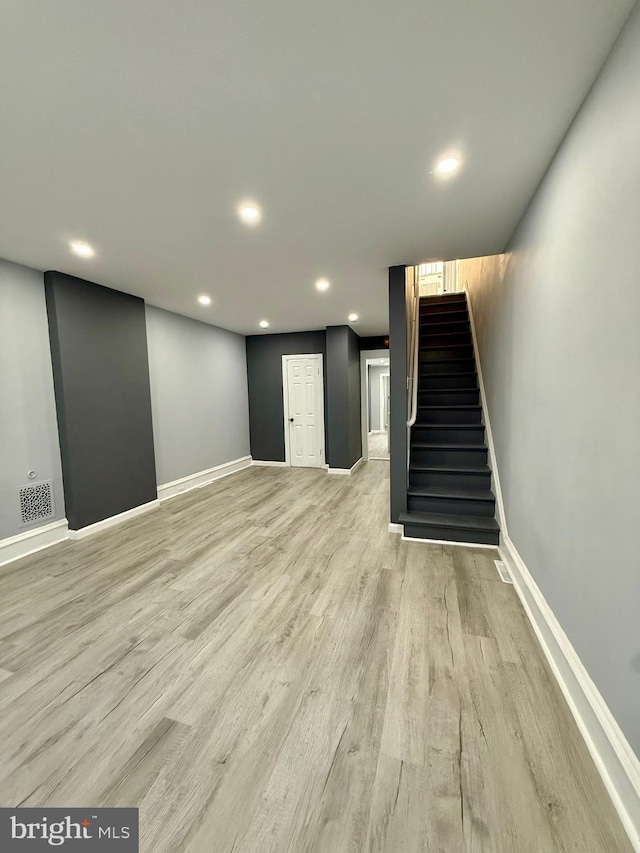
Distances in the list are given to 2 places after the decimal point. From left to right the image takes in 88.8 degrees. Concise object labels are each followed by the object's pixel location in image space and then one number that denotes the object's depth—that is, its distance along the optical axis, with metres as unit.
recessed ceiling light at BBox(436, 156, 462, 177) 1.75
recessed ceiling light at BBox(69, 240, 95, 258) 2.59
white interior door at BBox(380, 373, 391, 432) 10.41
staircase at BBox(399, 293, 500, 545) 3.03
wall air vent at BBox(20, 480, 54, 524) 3.00
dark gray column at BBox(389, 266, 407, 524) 3.17
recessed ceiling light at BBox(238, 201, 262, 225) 2.12
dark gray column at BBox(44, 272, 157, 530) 3.23
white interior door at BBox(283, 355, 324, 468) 6.13
